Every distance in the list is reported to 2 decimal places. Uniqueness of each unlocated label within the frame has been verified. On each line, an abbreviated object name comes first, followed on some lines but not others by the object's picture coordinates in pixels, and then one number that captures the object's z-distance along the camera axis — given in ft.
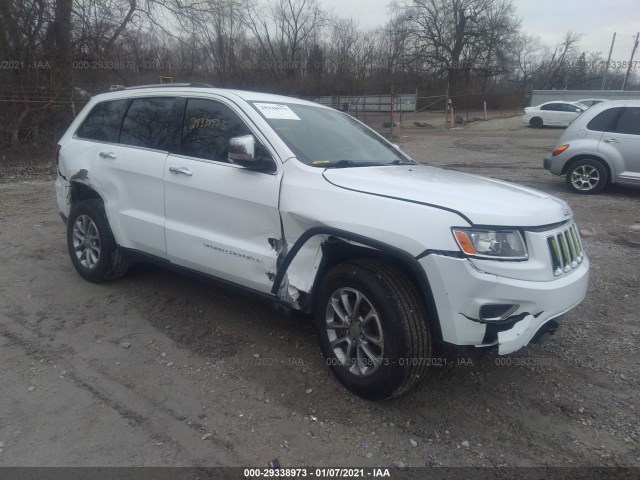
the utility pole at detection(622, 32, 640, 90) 188.05
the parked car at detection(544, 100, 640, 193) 28.71
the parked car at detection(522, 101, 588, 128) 89.30
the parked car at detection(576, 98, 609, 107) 93.63
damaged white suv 8.55
